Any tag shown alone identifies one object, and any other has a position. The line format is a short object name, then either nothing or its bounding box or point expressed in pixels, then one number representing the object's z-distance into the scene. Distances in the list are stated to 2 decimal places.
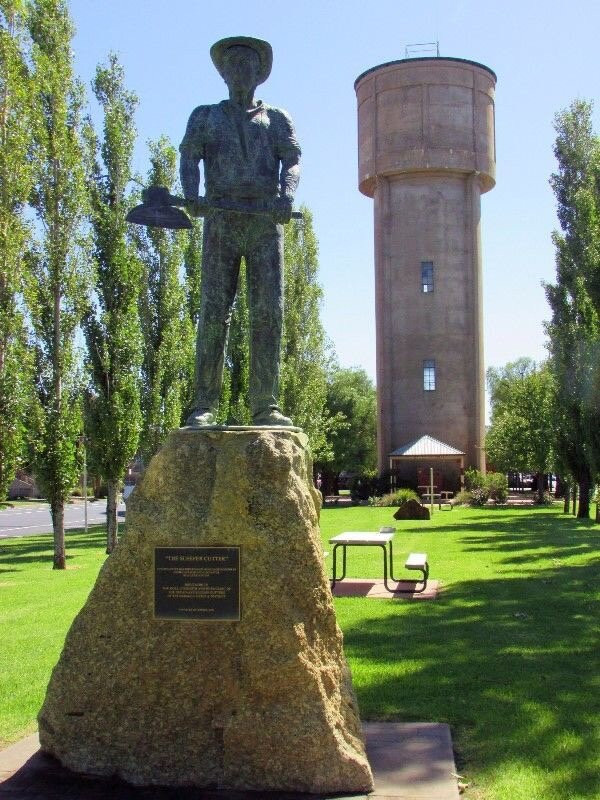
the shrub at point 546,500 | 39.12
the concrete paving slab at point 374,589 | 11.30
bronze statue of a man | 5.86
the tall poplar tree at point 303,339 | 31.09
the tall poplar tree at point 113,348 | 18.70
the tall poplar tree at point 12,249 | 16.16
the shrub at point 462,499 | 36.97
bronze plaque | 4.83
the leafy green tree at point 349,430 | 46.72
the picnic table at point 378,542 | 11.22
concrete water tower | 40.06
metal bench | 11.13
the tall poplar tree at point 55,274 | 16.91
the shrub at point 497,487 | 37.38
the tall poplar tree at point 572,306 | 25.59
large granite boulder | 4.62
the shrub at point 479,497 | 36.93
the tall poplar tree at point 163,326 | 21.19
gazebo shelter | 38.72
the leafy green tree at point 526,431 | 34.72
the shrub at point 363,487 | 39.97
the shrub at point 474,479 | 38.12
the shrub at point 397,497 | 35.81
